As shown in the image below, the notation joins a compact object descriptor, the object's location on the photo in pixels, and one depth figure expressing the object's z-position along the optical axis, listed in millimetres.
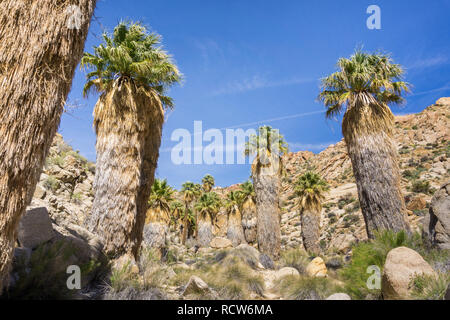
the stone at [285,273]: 10753
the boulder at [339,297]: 6376
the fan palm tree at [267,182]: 20859
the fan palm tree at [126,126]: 7898
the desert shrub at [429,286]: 5211
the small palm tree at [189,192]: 44469
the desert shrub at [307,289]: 8102
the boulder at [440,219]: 8008
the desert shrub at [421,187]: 32962
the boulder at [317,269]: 11129
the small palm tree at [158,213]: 23594
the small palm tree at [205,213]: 40656
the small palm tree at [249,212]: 33844
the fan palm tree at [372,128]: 10875
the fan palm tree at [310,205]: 26703
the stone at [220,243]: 31791
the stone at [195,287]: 6922
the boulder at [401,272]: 5764
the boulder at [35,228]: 5070
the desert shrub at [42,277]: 4223
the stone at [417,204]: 28625
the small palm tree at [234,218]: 36706
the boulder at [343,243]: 24538
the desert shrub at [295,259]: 14928
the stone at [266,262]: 15386
